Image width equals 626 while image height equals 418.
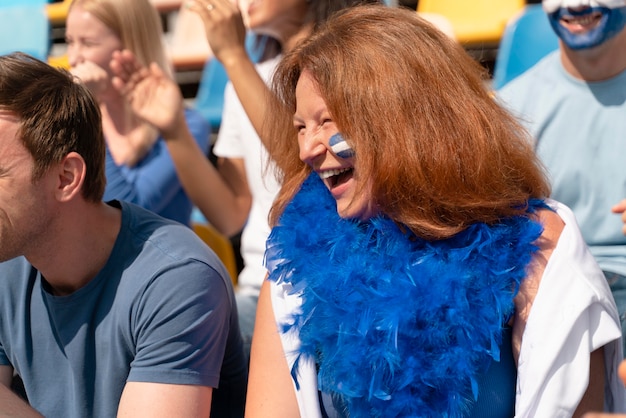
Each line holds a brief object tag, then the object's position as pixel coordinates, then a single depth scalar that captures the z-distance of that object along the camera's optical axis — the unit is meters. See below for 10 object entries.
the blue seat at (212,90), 6.70
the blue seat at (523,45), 5.12
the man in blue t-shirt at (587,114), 3.65
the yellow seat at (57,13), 7.93
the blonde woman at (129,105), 4.54
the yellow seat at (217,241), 4.85
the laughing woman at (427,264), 2.60
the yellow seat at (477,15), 6.24
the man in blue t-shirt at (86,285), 2.98
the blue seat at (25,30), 7.23
